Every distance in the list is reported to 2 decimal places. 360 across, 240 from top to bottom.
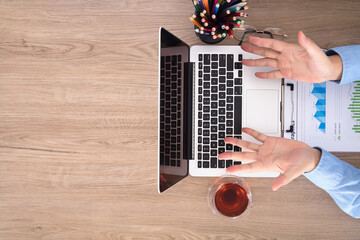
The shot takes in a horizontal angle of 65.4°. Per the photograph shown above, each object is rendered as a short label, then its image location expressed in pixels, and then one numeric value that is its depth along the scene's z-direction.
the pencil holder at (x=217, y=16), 0.78
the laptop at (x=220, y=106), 0.90
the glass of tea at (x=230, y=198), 0.92
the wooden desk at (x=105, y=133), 0.96
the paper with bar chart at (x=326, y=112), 0.92
